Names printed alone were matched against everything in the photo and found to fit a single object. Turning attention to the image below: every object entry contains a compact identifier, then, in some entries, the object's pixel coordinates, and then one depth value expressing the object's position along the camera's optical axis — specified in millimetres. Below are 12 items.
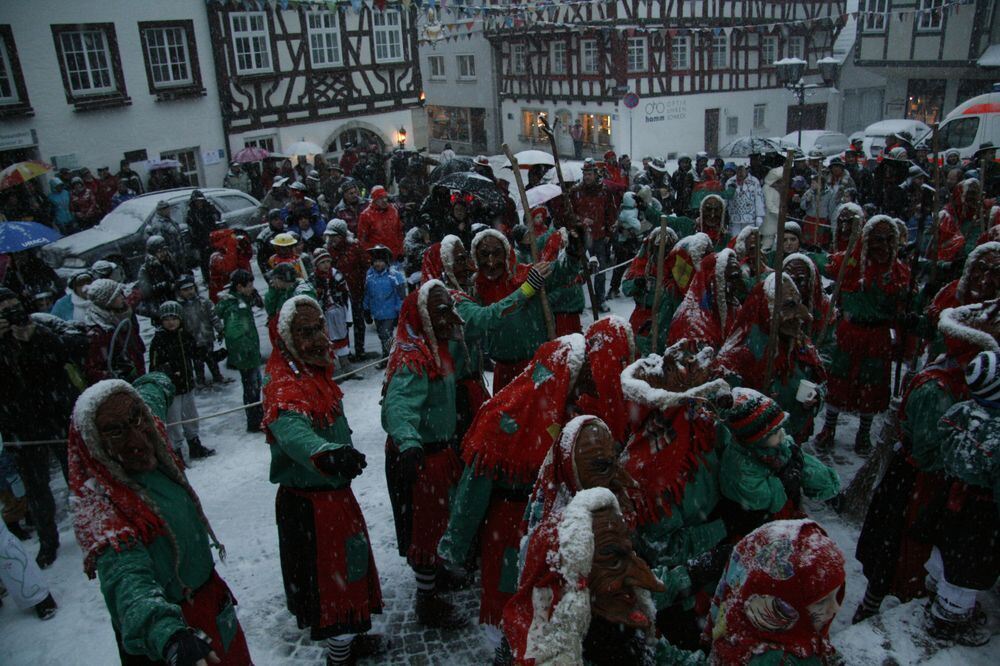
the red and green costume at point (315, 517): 3912
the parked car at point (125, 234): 13875
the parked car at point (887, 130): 23969
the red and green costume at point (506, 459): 3369
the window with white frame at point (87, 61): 19453
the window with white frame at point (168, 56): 20844
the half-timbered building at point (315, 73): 22844
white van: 17891
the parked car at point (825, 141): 26141
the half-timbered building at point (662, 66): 28609
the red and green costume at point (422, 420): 4266
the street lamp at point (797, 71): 15867
